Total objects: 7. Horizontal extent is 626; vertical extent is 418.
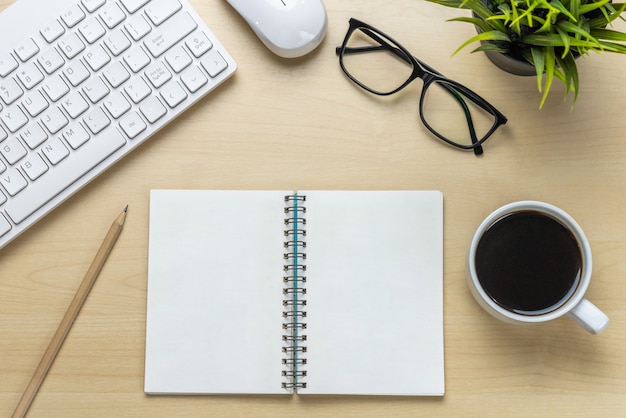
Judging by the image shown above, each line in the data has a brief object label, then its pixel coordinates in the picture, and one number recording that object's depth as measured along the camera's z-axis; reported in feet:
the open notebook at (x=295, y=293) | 2.24
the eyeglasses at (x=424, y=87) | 2.27
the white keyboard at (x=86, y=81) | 2.19
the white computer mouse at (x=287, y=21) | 2.20
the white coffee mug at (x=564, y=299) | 2.02
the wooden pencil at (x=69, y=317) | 2.22
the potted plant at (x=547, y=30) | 1.86
